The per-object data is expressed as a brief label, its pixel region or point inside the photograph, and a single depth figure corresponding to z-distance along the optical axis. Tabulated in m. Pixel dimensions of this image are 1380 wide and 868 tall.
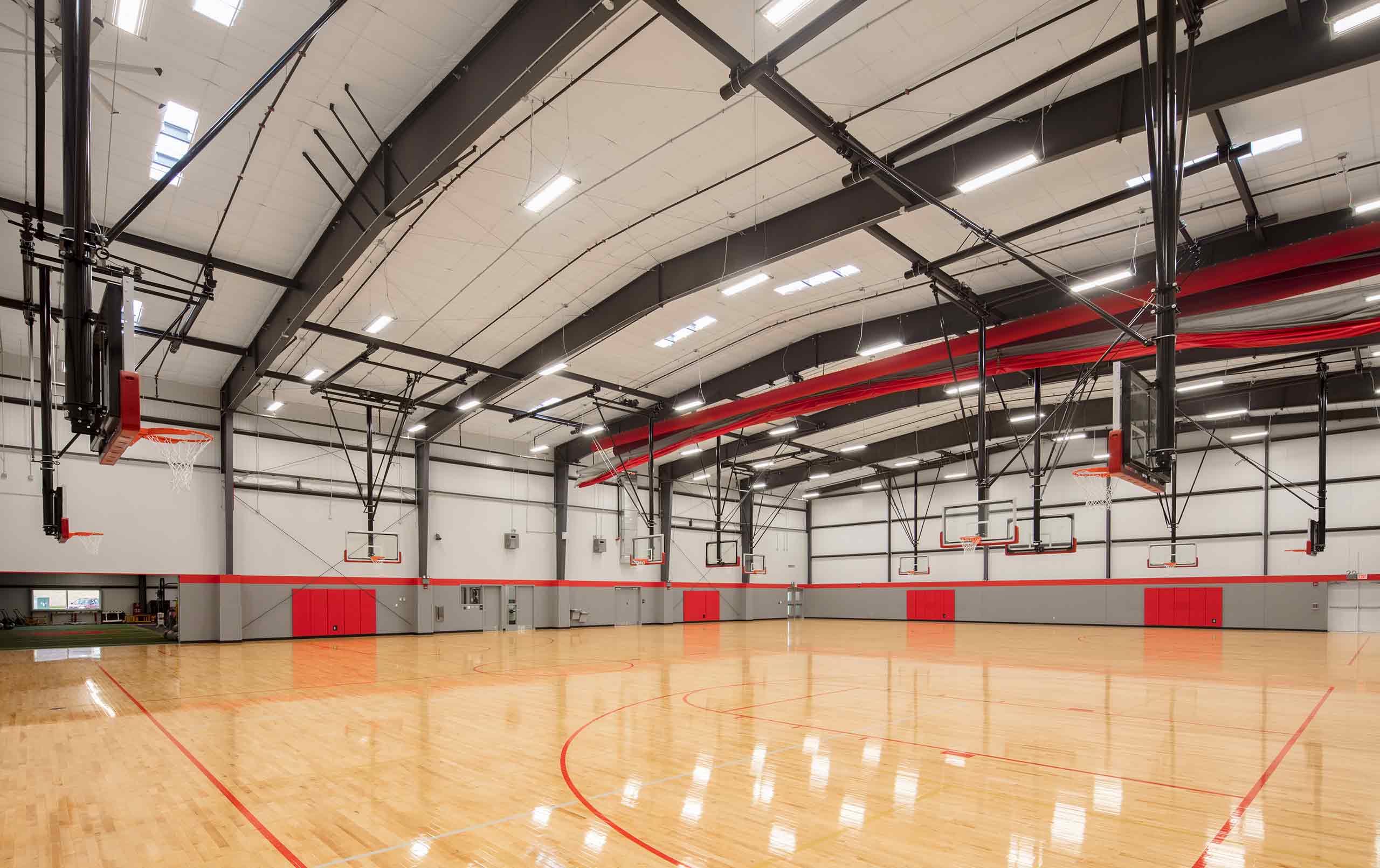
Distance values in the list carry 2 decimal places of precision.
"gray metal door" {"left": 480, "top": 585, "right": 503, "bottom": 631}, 28.30
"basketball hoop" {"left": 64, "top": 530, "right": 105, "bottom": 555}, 18.52
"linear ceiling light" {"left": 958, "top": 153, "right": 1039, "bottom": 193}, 10.48
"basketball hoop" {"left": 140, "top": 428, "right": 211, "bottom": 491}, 10.40
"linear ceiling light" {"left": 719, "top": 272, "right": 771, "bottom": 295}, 14.89
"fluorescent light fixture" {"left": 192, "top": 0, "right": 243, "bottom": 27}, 8.69
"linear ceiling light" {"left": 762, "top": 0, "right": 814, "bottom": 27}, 8.12
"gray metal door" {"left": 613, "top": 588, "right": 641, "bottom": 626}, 32.72
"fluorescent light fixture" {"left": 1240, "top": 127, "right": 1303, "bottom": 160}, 10.80
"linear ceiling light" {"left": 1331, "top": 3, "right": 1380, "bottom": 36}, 7.99
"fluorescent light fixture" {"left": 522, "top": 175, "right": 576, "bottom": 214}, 11.56
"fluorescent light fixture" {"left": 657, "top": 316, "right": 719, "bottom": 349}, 18.39
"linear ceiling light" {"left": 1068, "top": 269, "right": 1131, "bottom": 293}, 13.83
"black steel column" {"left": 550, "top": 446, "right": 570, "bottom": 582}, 30.77
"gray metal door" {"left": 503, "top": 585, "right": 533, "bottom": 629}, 28.95
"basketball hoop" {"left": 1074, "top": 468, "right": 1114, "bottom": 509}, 30.88
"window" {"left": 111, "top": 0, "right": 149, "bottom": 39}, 8.42
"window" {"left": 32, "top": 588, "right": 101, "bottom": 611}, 31.03
